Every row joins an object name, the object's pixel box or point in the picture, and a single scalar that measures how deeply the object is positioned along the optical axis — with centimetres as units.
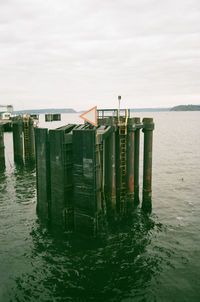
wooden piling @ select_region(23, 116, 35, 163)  3061
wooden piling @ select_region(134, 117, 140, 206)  1745
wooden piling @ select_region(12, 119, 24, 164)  3147
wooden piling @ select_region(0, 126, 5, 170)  2775
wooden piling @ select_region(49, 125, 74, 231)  1304
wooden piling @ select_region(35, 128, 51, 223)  1438
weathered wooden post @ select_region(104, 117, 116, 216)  1451
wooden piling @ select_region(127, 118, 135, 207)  1503
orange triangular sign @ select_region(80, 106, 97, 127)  1210
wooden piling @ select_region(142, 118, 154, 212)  1609
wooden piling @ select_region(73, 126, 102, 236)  1219
